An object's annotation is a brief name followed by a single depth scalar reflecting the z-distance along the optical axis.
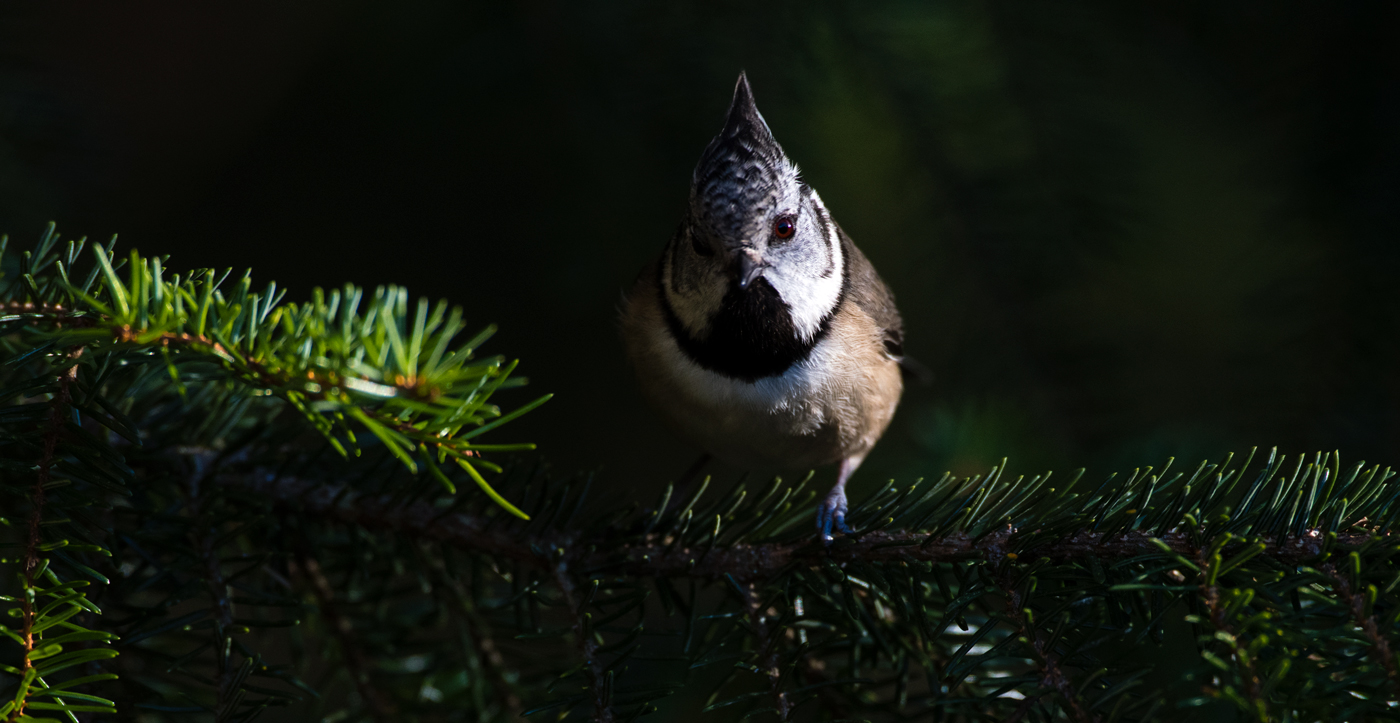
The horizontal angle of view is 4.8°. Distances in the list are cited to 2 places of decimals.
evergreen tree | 2.83
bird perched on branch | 2.90
